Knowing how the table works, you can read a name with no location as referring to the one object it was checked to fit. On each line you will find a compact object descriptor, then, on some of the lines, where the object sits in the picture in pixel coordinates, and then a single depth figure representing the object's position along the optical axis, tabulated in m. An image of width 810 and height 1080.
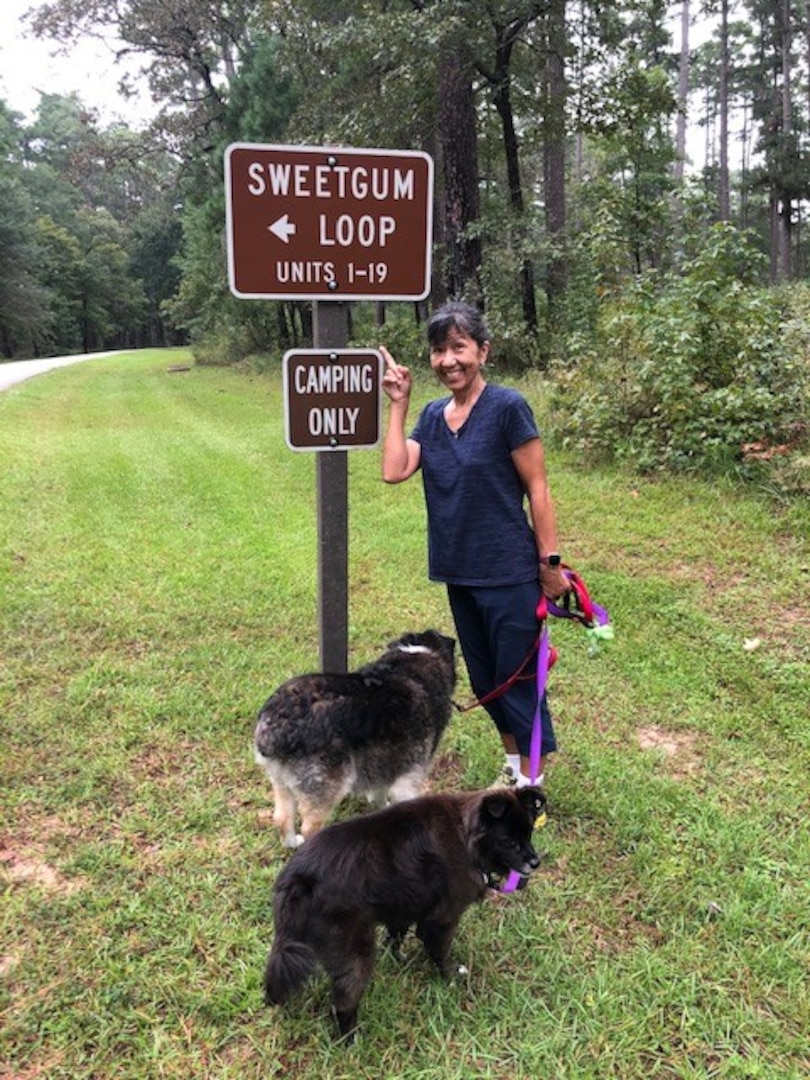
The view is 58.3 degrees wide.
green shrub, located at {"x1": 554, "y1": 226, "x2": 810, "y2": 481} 6.61
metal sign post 2.67
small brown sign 2.61
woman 2.51
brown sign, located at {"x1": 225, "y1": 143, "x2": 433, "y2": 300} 2.41
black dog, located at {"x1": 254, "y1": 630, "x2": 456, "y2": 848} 2.45
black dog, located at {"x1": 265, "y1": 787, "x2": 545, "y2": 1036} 1.88
